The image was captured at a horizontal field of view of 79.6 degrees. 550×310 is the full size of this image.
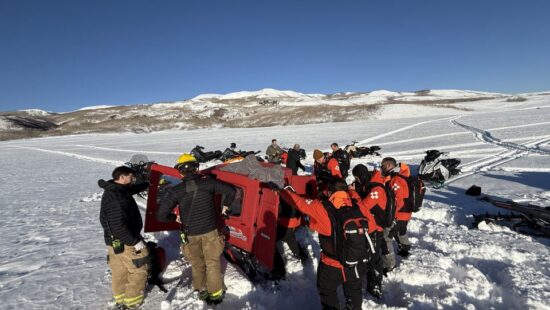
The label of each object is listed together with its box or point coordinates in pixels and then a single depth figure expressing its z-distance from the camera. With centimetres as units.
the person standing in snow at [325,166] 822
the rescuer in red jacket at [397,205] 500
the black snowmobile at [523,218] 595
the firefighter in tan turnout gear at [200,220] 410
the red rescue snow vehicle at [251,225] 461
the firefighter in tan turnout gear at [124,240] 398
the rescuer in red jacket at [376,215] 431
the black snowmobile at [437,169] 1034
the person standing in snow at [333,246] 349
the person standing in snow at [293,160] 1104
